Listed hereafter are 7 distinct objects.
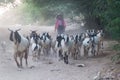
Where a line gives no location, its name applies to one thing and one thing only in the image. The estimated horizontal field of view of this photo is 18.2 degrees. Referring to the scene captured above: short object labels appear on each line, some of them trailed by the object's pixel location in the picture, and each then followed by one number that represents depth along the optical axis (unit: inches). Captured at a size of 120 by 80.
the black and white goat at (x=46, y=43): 706.2
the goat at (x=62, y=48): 620.4
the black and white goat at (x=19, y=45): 580.1
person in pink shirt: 853.8
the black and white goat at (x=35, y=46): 634.8
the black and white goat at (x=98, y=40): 699.4
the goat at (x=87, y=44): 684.7
